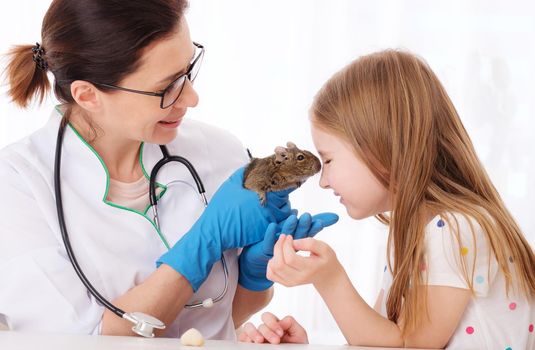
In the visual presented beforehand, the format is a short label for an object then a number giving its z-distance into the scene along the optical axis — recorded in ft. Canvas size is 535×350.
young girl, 4.70
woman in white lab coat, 4.95
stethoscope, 4.62
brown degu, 5.27
